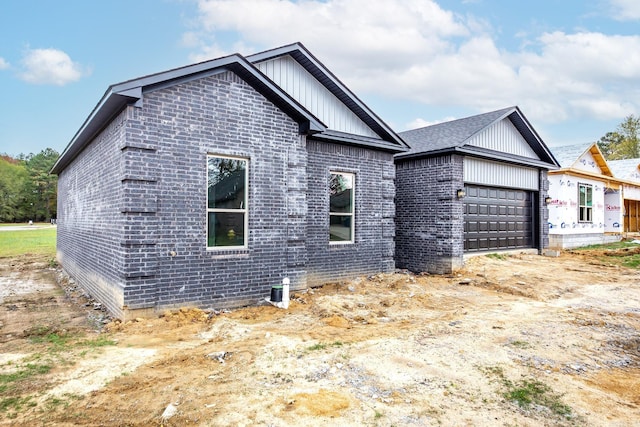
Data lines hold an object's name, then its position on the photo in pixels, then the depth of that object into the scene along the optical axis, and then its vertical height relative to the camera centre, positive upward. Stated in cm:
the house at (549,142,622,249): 1908 +94
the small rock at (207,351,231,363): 510 -184
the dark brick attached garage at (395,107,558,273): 1260 +90
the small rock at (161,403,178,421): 364 -184
